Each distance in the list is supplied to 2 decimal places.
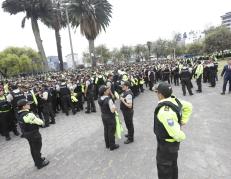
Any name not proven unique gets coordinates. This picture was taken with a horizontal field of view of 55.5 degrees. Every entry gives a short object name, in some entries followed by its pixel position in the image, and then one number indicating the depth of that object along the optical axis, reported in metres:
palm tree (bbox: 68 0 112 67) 28.22
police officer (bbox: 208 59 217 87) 13.53
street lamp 20.69
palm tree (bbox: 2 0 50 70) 31.03
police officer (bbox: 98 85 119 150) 5.62
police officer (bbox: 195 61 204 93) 12.25
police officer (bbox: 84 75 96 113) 10.48
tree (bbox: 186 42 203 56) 62.10
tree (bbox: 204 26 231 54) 37.78
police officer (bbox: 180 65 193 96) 11.70
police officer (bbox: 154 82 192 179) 3.02
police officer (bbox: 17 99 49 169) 5.06
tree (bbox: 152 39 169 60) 68.12
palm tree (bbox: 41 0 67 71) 31.55
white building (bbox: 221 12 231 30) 137.88
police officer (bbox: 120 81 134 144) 5.89
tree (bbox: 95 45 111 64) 70.31
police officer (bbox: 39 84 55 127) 8.92
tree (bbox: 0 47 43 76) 47.22
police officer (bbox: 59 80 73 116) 10.27
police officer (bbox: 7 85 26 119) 8.59
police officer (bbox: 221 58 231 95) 11.05
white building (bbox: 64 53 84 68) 143.38
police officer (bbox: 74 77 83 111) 11.50
